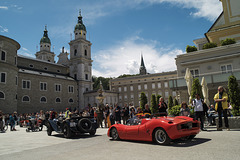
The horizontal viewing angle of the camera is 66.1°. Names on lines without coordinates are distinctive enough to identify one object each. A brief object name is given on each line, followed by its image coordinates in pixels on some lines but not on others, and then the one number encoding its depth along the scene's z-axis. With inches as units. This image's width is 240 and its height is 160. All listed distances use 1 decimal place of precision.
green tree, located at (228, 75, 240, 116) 377.5
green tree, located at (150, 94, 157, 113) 1062.7
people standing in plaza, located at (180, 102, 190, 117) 386.3
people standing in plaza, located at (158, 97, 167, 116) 362.3
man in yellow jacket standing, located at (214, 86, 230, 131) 325.4
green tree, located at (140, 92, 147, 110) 1187.9
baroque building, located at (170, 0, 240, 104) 754.7
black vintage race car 369.4
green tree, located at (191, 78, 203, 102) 615.6
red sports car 229.9
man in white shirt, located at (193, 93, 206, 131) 359.3
